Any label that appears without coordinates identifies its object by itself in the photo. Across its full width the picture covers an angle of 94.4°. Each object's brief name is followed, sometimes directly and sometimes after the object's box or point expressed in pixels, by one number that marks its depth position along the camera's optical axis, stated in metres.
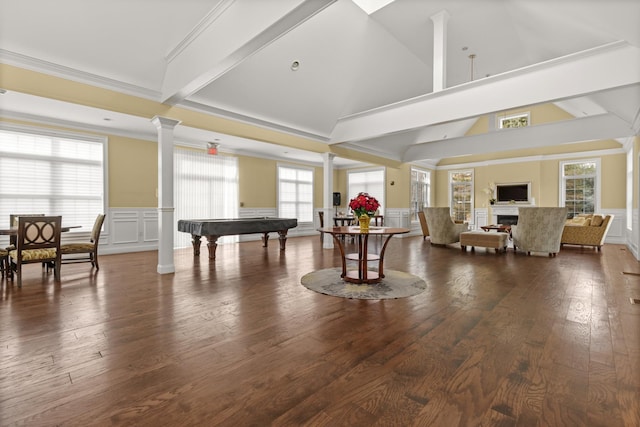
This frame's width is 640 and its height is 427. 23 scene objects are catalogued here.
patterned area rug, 3.34
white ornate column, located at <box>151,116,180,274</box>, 4.44
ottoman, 6.49
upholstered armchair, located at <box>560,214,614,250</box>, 7.00
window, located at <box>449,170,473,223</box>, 11.73
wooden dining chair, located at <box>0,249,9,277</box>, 3.95
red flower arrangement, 3.83
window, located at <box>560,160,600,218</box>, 9.21
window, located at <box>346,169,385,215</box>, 10.68
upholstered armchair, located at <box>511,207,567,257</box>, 6.01
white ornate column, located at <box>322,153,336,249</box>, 7.38
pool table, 5.14
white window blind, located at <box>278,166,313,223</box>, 9.81
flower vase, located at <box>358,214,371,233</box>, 3.83
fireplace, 10.30
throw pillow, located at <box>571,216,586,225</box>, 7.63
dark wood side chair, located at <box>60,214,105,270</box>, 4.30
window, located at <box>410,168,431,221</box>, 11.14
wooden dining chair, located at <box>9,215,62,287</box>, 3.67
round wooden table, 3.72
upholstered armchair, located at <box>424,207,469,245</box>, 7.54
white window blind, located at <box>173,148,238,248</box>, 7.35
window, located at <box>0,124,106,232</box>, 5.19
